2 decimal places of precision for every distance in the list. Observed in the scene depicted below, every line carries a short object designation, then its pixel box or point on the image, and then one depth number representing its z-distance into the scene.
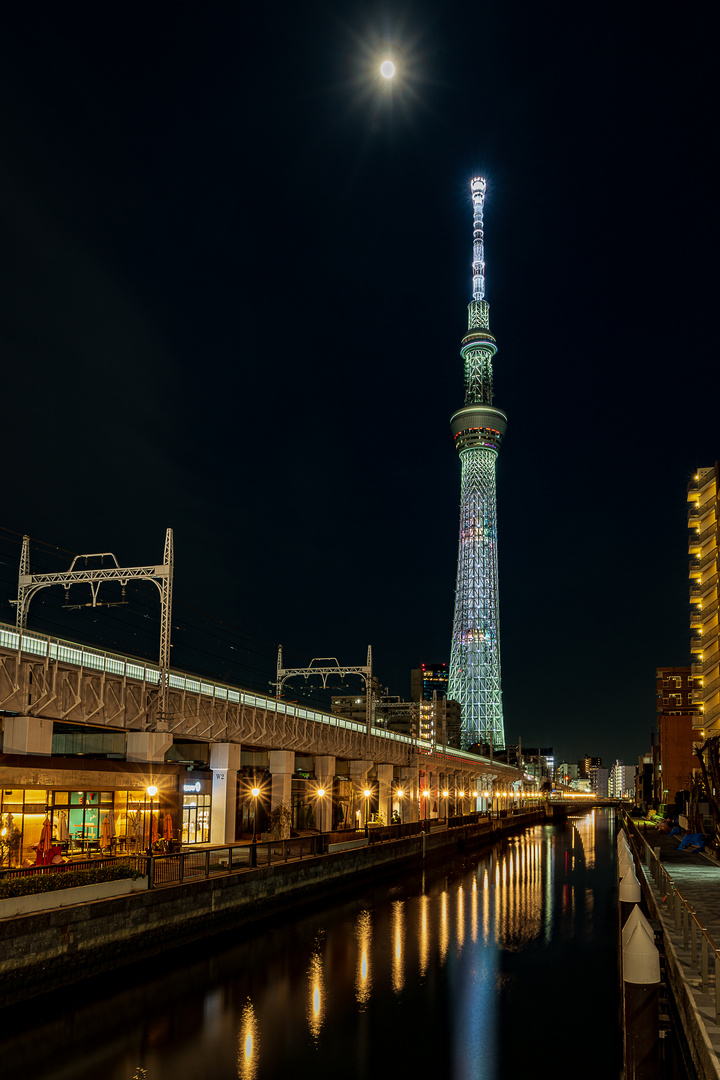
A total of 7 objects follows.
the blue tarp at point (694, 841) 39.77
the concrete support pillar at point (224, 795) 44.94
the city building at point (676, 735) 110.50
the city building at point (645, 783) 149.45
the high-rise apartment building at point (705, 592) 82.12
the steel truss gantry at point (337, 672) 60.23
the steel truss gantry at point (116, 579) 35.19
